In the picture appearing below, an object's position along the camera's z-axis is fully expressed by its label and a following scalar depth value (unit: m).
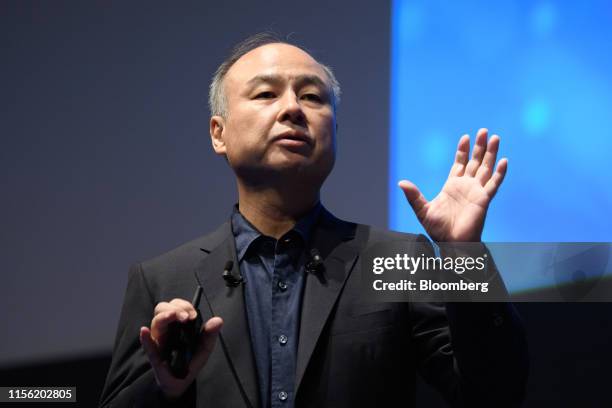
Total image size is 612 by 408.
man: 2.59
